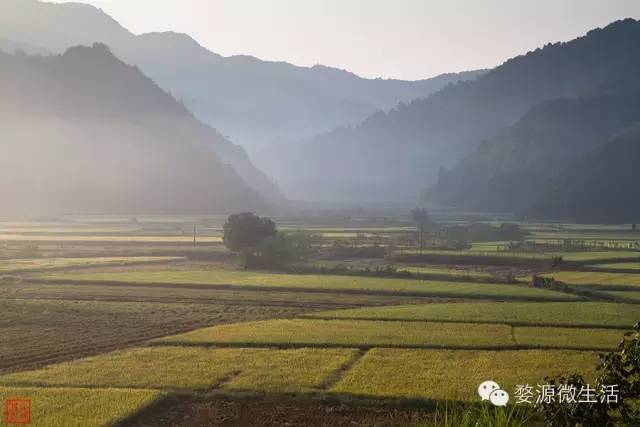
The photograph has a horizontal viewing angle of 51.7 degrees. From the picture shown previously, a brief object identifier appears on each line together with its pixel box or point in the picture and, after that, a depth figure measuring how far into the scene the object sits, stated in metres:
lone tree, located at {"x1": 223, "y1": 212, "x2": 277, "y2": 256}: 77.62
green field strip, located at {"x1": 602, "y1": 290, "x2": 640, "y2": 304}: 49.40
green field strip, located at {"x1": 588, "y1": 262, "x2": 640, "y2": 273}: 66.25
